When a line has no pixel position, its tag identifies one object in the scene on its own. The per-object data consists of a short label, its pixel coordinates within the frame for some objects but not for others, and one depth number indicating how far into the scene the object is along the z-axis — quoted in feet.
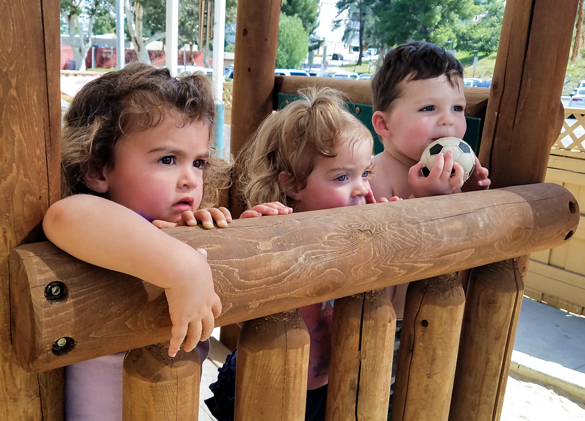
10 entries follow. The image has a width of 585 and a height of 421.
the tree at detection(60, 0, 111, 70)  79.57
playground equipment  2.93
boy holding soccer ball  6.39
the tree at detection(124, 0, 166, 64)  76.93
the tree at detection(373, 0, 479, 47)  85.40
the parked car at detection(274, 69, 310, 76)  77.56
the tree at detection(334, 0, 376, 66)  96.73
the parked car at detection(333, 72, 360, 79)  88.39
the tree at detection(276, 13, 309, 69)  104.17
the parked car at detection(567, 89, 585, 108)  63.10
